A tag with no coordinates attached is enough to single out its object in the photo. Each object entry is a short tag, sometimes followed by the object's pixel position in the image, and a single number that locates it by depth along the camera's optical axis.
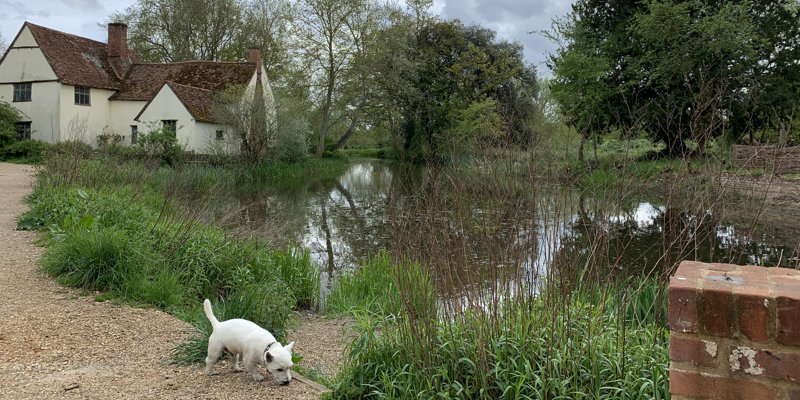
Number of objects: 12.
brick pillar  1.74
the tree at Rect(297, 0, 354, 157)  37.44
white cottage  30.92
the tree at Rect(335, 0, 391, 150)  38.50
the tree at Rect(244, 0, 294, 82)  44.28
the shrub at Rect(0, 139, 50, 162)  27.67
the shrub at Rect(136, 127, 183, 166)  24.55
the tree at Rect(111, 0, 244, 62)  41.34
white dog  4.25
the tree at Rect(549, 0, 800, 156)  25.31
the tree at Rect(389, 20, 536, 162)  41.47
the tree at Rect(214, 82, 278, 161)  27.70
